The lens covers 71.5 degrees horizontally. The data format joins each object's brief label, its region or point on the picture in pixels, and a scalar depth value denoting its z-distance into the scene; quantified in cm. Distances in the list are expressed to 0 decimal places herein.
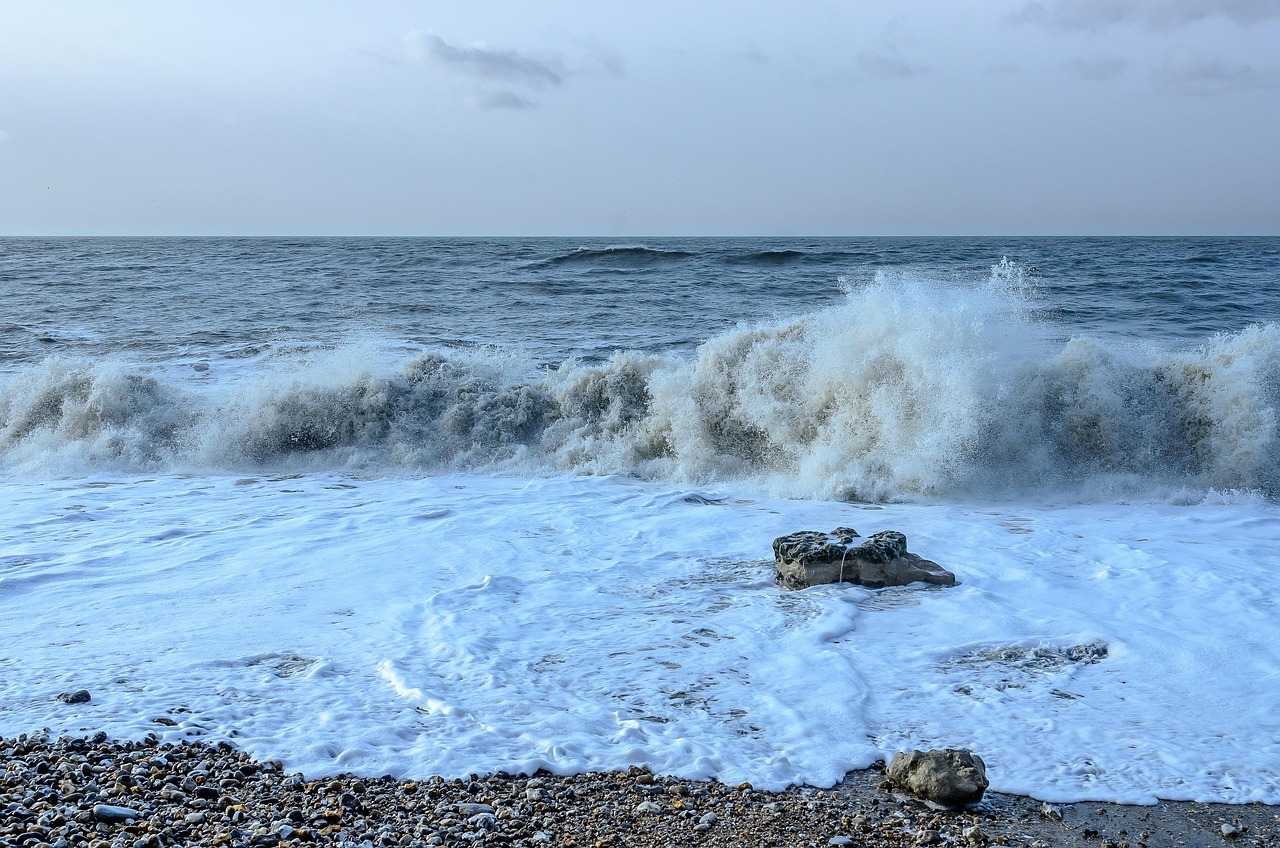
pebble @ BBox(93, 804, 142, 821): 264
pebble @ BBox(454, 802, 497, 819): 275
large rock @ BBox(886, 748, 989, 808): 277
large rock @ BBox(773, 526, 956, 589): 491
